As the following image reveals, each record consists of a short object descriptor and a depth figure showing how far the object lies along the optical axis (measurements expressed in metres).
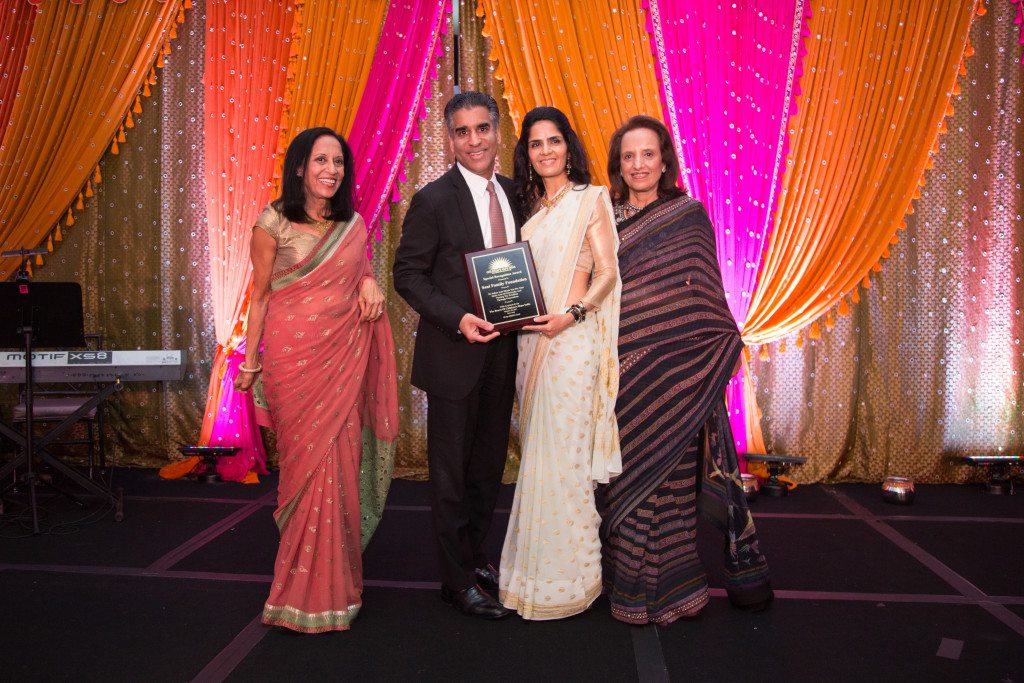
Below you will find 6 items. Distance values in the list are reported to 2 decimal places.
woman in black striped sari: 2.47
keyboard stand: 3.67
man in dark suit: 2.45
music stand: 3.52
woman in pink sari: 2.42
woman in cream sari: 2.42
